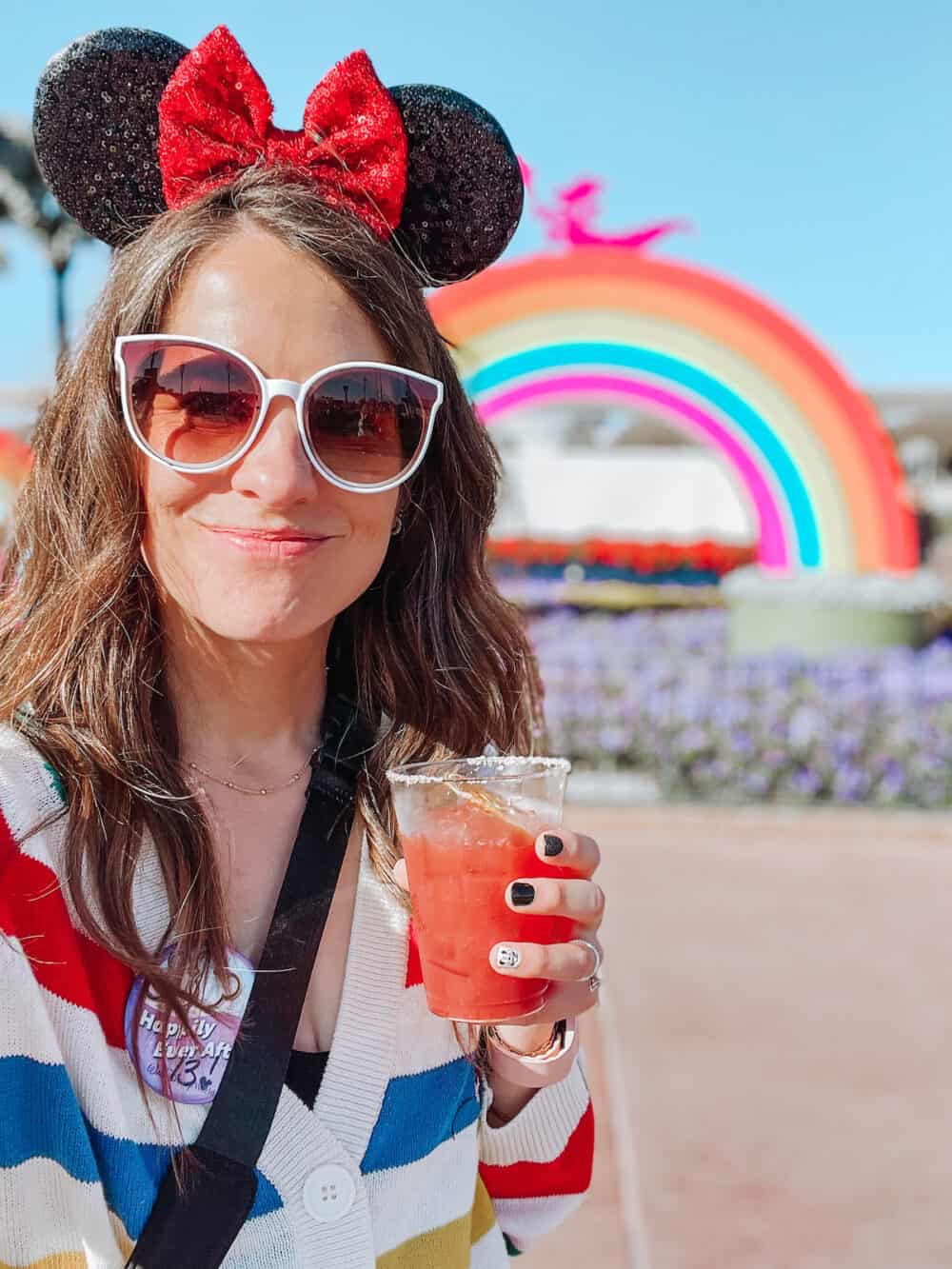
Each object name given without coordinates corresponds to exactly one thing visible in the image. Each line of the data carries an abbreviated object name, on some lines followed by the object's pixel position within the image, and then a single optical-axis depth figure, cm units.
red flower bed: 1358
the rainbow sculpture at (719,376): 905
